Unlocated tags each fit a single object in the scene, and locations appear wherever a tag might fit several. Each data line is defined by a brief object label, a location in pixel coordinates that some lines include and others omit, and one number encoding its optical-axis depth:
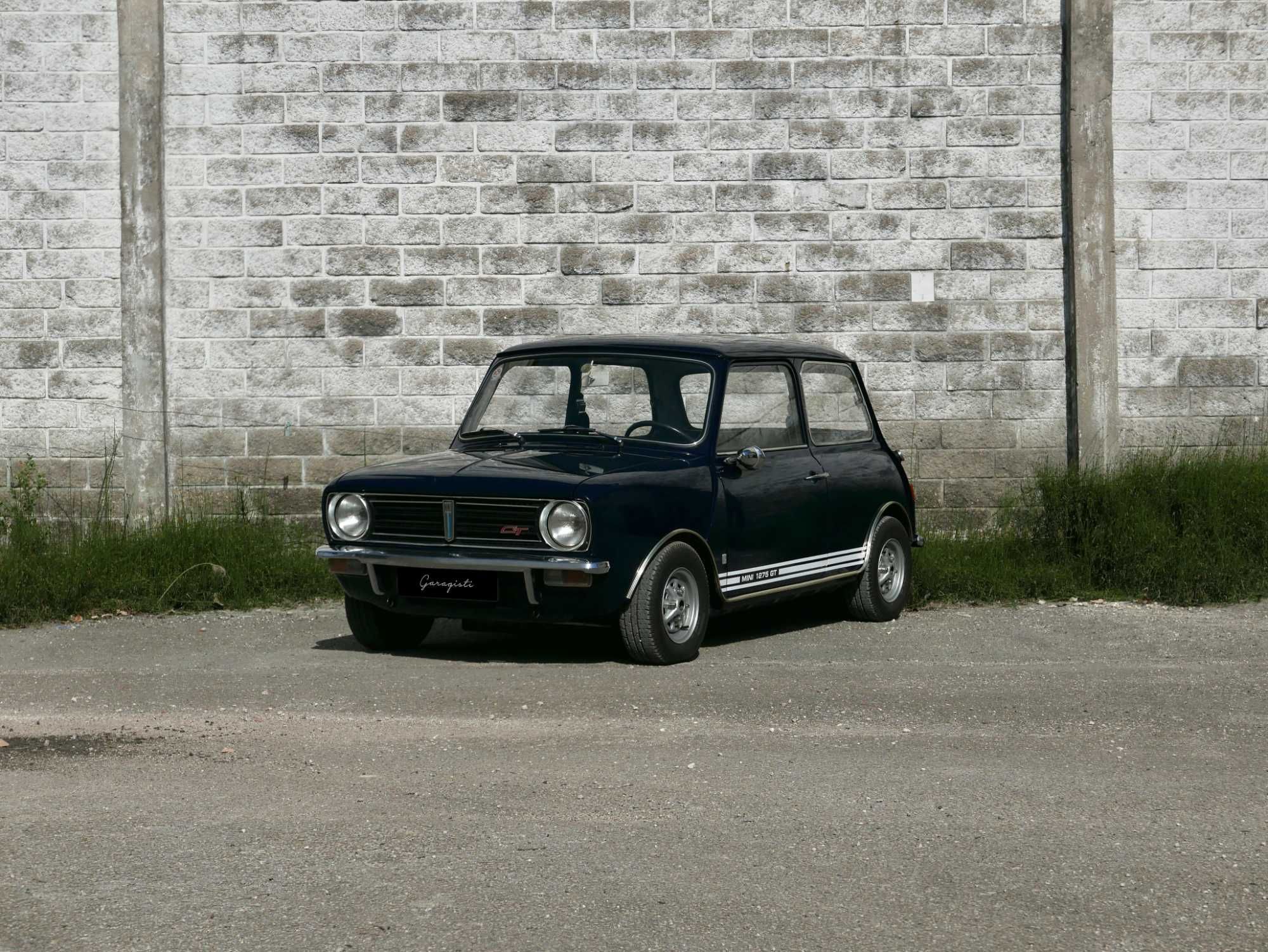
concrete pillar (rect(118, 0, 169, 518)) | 12.74
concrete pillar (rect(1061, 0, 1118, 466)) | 12.75
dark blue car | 8.16
